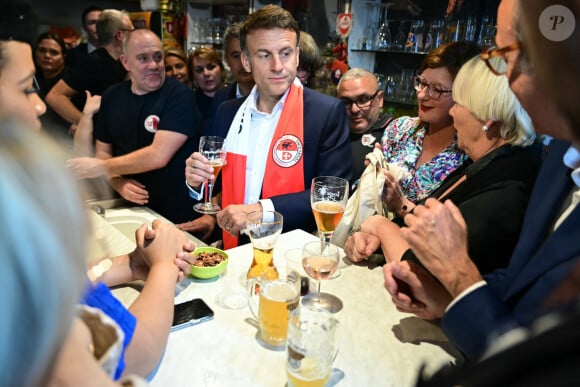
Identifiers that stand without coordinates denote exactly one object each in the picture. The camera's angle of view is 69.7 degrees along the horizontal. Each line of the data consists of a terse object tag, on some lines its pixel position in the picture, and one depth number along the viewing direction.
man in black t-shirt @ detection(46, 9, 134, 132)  3.74
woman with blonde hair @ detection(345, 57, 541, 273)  1.22
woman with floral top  1.96
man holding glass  2.09
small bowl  1.35
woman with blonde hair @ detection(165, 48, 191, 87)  4.00
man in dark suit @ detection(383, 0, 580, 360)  0.89
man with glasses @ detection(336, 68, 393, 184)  2.79
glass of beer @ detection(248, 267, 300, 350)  1.05
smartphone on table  1.13
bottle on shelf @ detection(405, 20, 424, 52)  3.51
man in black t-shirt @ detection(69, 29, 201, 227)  2.62
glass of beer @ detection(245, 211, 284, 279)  1.30
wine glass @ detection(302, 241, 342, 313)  1.22
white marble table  0.96
